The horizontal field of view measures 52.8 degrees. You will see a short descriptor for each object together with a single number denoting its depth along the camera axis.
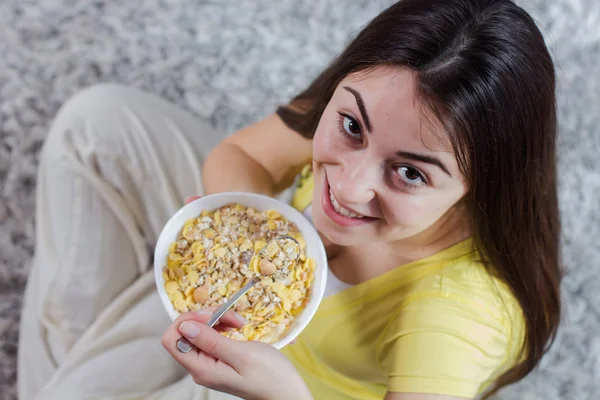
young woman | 0.56
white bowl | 0.62
